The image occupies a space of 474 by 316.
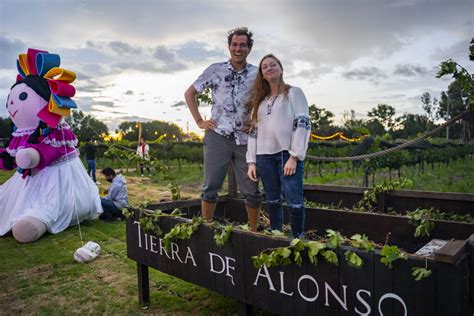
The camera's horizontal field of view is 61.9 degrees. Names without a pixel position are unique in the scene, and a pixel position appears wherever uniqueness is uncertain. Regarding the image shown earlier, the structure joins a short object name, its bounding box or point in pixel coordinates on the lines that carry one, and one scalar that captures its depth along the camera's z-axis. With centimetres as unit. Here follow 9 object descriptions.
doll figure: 531
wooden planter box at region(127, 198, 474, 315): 154
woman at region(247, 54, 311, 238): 257
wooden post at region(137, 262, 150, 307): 300
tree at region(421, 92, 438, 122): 6975
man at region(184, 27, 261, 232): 294
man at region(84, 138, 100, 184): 1242
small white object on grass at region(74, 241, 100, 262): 416
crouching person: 636
